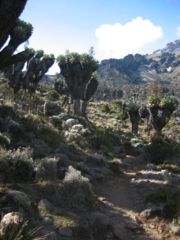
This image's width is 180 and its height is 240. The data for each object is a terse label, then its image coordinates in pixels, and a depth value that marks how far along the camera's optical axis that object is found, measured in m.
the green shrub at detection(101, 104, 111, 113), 55.09
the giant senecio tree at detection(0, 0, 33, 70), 8.94
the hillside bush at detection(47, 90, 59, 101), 47.92
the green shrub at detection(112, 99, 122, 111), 59.11
